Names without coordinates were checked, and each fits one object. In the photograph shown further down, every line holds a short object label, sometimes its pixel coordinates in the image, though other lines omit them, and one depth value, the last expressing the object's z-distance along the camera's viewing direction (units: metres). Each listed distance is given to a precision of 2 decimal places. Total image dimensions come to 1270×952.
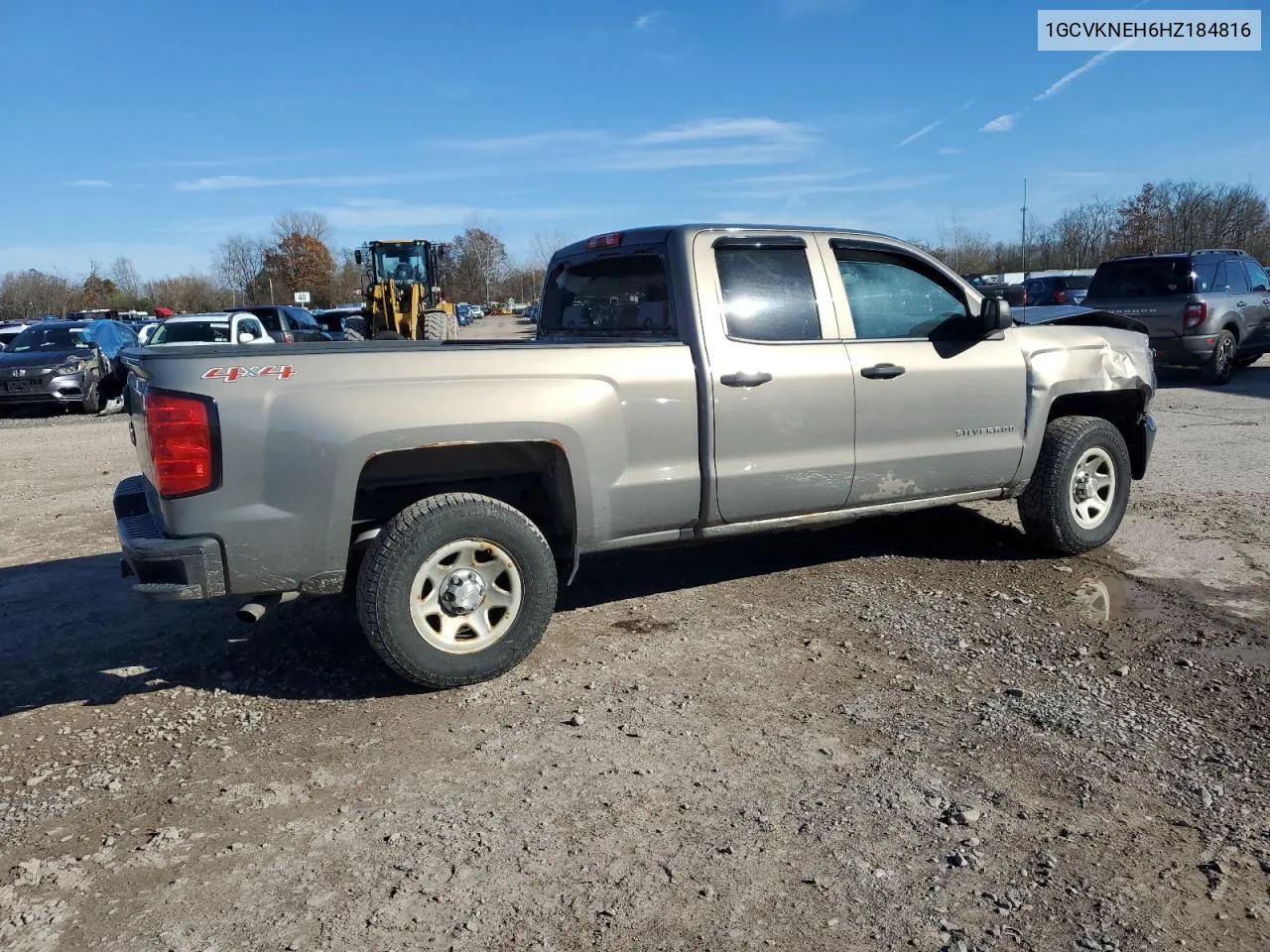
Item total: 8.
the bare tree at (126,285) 81.55
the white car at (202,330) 15.54
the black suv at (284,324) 18.42
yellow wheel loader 23.92
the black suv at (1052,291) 22.11
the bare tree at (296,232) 84.38
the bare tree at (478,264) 85.07
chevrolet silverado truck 3.73
